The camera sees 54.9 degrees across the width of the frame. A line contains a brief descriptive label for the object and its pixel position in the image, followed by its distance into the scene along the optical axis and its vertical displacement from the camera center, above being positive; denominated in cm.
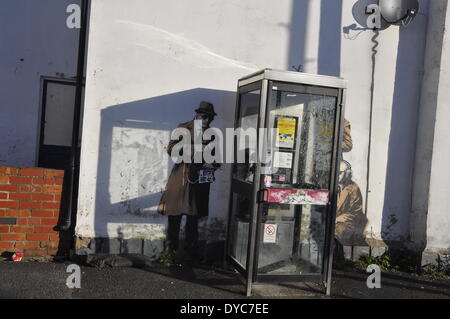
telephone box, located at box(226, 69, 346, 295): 436 -26
